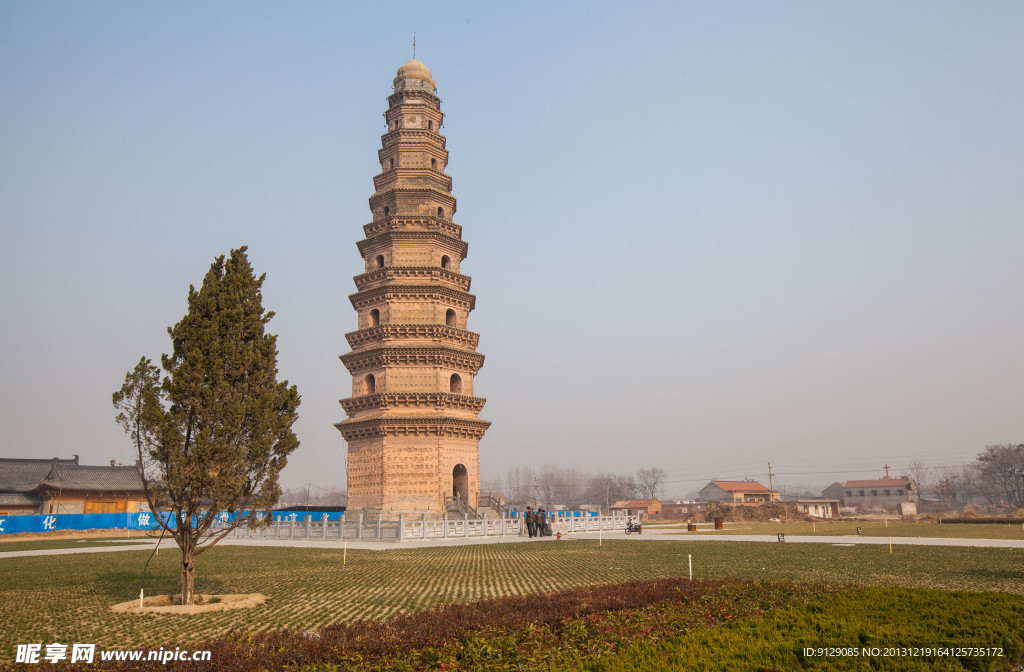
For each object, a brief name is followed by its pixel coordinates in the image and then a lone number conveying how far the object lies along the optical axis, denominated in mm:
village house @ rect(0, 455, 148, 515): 47188
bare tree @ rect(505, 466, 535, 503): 145125
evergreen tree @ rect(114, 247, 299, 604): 11812
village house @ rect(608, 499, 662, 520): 97969
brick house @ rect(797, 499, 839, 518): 84000
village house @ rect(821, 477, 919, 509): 99625
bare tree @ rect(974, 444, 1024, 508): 97625
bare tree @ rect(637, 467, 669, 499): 142325
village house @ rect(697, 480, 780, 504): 99875
